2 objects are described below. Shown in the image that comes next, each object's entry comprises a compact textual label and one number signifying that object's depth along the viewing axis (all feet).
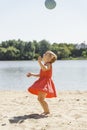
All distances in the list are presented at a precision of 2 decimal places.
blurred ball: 23.02
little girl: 17.34
